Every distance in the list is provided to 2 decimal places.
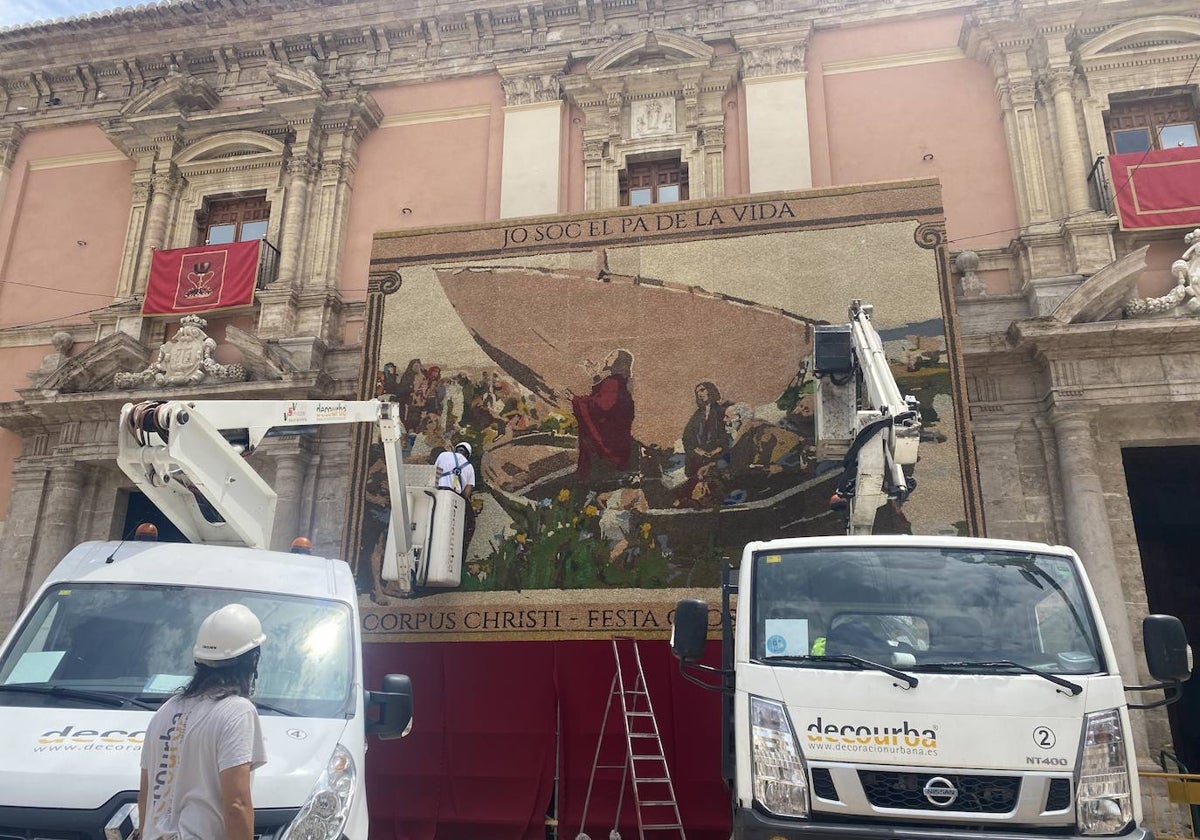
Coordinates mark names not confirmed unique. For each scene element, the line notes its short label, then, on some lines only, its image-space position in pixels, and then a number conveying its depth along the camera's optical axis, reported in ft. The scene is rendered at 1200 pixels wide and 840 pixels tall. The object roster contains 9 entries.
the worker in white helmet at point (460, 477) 30.35
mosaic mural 29.04
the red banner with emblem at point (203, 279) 44.91
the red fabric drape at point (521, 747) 25.82
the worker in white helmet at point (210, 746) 9.85
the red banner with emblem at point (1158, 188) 36.99
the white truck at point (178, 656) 12.27
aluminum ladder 24.25
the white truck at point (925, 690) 13.21
